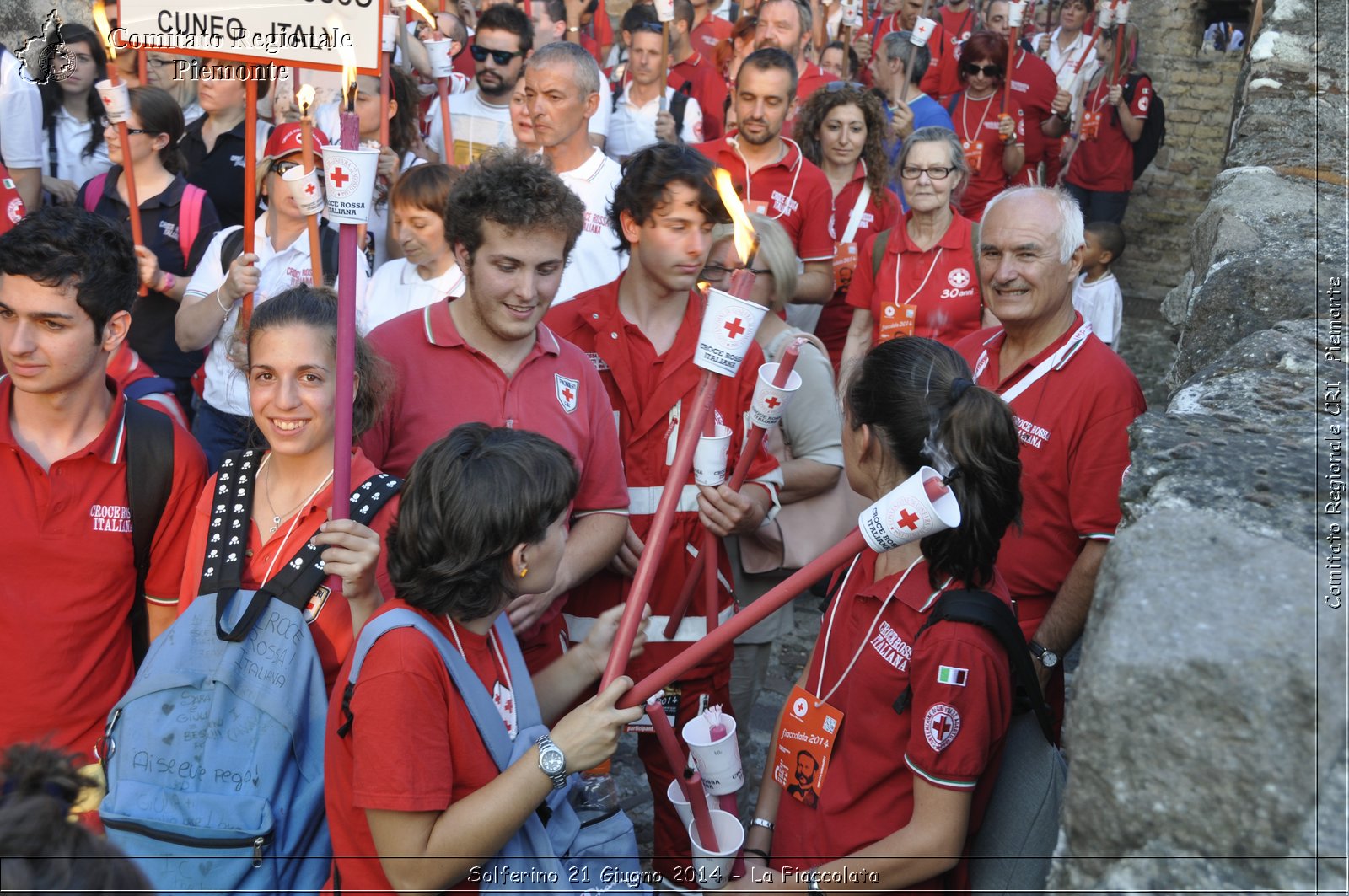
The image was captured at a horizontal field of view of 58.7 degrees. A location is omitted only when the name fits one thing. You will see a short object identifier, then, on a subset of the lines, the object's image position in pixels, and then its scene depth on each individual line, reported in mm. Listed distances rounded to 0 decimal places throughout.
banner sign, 2621
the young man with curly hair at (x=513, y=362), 2959
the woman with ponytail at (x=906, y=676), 2094
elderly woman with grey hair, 4727
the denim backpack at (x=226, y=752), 2061
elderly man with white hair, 2996
